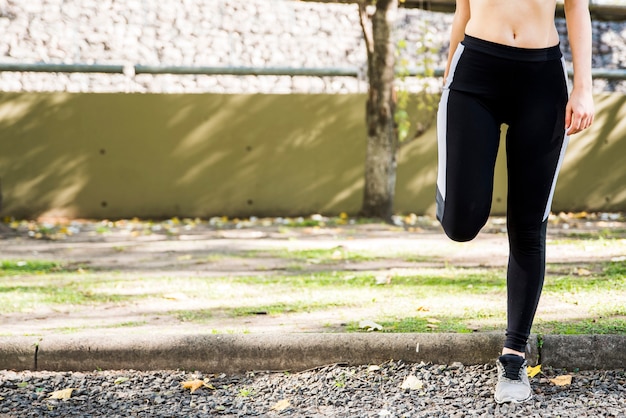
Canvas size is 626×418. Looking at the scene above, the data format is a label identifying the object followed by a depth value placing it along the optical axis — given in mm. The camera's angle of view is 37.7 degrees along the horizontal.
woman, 3395
